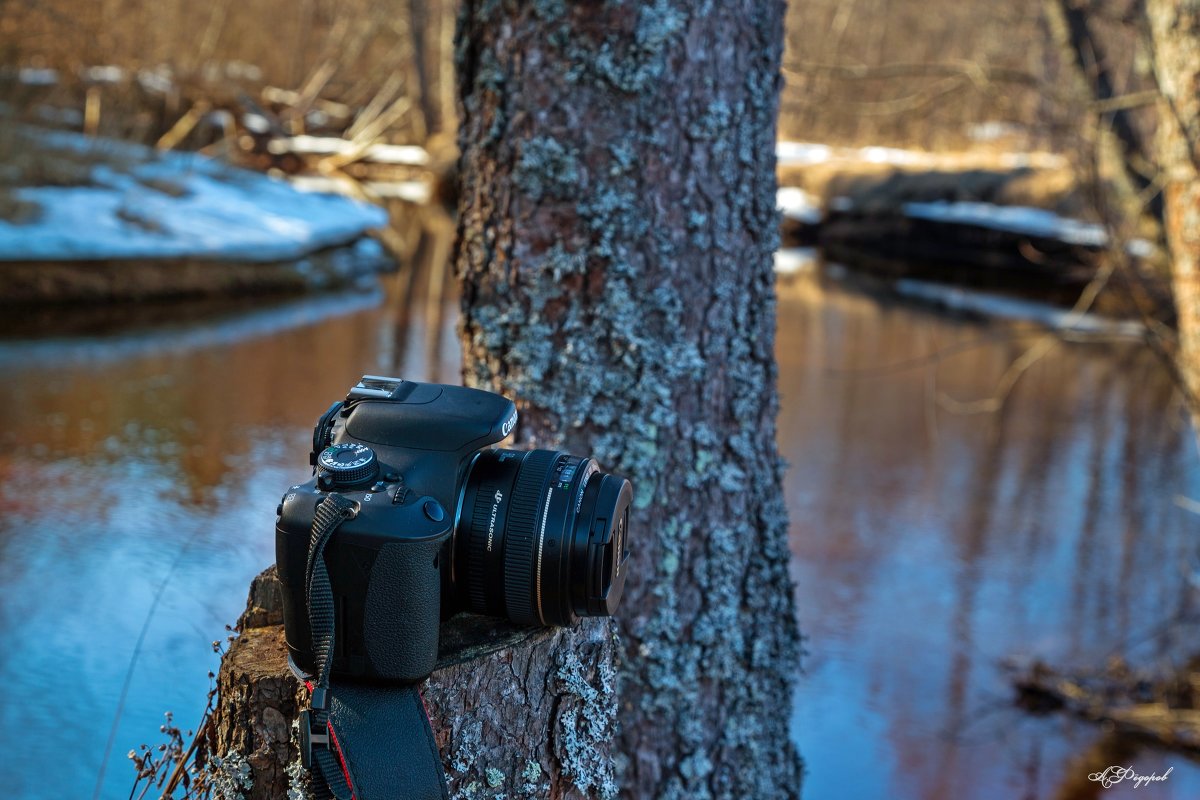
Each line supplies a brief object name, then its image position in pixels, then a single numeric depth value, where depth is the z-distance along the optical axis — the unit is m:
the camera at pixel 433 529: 1.28
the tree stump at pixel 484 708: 1.38
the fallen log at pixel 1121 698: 3.79
